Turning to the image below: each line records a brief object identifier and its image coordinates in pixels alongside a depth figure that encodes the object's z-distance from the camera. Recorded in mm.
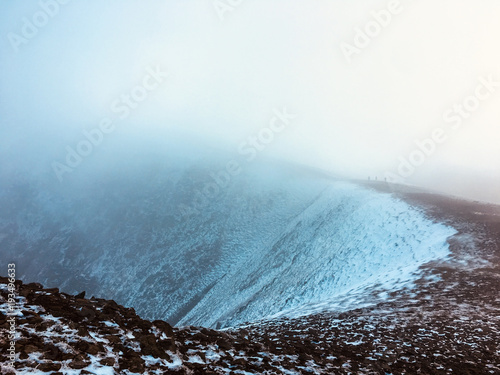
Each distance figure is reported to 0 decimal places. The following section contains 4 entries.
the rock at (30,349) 5324
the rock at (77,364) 5277
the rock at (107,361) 5664
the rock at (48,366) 5006
